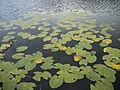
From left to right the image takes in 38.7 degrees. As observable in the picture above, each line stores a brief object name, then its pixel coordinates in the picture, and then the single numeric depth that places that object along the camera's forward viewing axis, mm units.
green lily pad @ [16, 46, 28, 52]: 3189
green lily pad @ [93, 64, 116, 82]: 2294
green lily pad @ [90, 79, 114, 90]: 2111
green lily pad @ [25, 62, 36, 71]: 2595
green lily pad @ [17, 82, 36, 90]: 2220
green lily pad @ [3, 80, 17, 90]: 2223
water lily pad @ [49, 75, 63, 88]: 2227
